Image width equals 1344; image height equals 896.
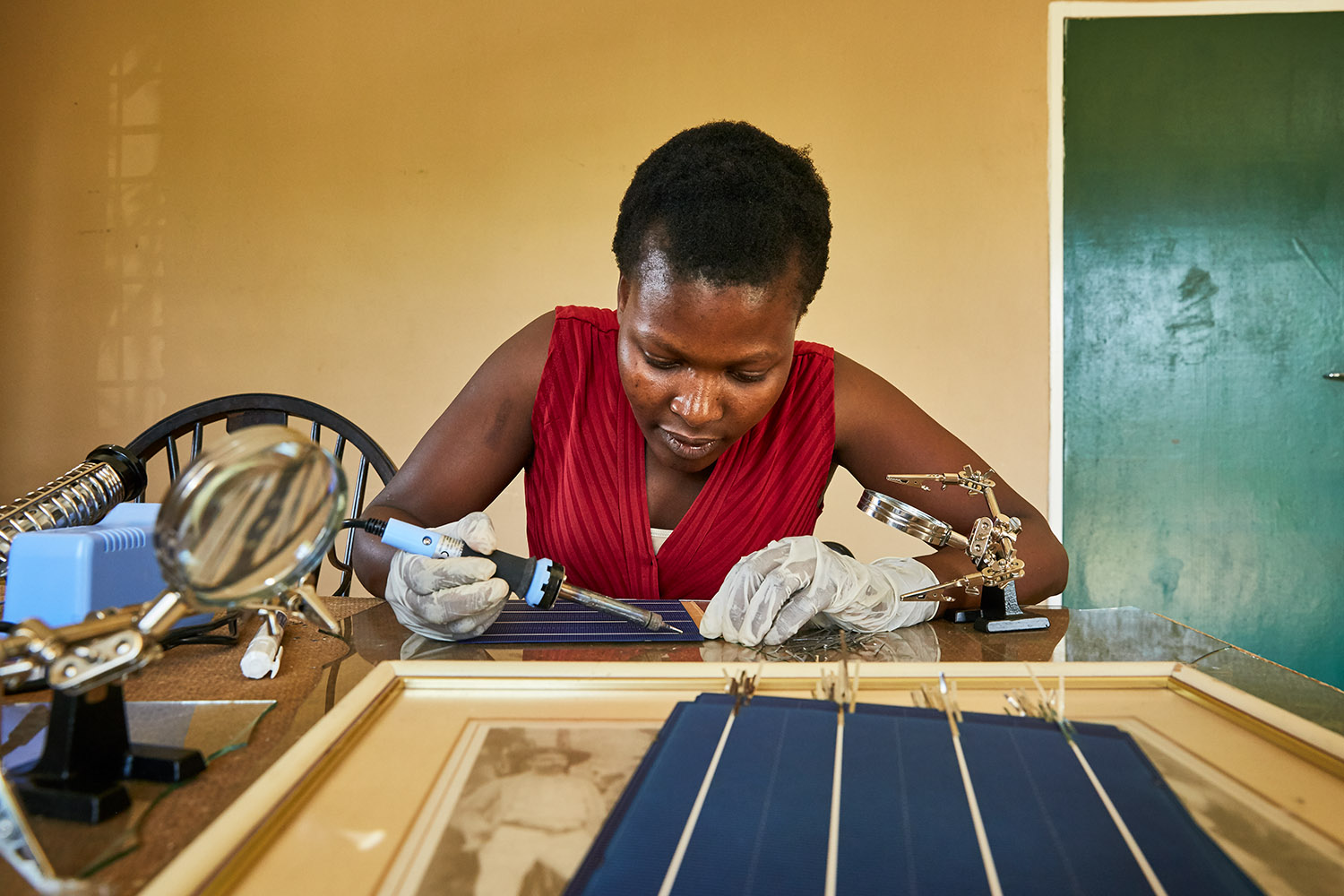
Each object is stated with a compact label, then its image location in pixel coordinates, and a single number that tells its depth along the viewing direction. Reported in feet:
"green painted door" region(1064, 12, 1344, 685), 9.21
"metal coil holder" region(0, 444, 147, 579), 3.04
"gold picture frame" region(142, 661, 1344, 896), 1.51
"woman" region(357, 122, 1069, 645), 3.30
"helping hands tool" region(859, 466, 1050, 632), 3.43
